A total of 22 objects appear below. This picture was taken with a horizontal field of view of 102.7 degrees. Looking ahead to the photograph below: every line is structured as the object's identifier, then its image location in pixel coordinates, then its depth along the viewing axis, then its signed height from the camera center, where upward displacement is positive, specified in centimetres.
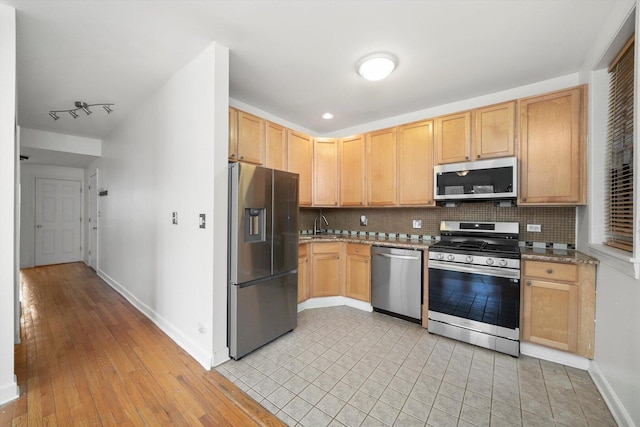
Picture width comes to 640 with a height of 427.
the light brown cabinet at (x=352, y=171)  364 +59
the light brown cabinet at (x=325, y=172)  381 +60
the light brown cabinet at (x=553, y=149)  230 +61
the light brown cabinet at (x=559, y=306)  206 -78
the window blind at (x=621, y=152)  172 +45
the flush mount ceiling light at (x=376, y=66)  220 +129
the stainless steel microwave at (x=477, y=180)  256 +35
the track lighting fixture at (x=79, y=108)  317 +130
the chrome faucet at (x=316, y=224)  430 -21
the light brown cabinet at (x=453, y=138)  283 +85
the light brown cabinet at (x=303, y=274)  326 -81
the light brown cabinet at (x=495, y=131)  260 +86
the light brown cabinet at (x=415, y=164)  309 +60
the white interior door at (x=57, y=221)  569 -26
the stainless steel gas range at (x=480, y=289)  230 -73
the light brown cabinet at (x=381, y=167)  337 +60
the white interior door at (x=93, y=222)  509 -24
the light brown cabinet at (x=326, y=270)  342 -79
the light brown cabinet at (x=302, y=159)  347 +74
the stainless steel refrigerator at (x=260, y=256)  217 -42
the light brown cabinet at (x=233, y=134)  273 +83
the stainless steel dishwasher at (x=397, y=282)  287 -82
